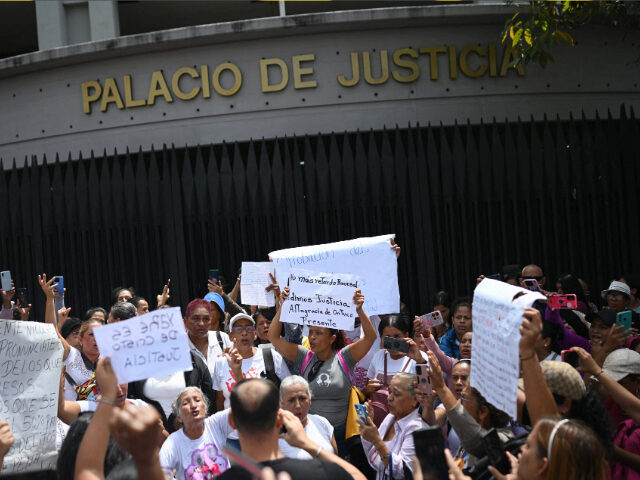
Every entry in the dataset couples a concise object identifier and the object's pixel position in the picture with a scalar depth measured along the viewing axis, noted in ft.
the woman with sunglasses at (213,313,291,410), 24.48
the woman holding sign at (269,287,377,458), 22.66
